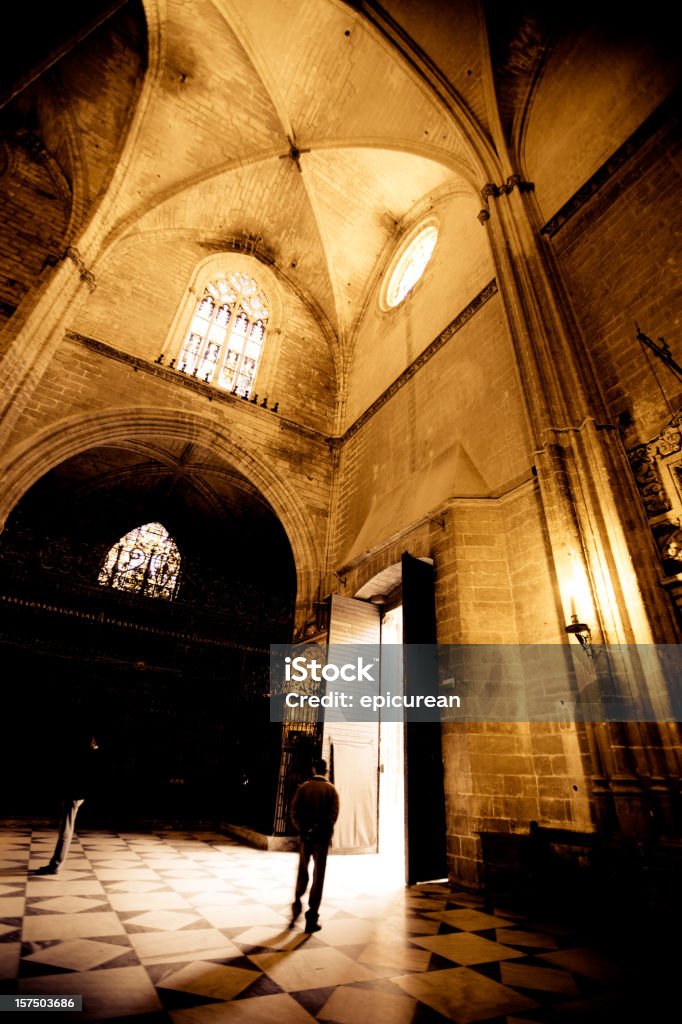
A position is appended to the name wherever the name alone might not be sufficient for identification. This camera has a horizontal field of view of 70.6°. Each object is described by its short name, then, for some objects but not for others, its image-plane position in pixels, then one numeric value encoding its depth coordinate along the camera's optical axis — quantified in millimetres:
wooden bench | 4163
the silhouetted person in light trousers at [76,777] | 4918
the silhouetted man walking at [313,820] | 3762
